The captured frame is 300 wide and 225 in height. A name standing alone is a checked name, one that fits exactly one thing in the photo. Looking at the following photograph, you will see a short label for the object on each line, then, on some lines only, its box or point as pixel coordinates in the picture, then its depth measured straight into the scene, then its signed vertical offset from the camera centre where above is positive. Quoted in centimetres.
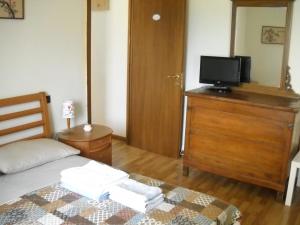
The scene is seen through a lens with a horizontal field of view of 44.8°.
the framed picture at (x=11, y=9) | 273 +28
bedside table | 304 -78
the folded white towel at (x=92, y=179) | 216 -80
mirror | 345 +13
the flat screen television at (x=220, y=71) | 364 -20
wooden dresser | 317 -76
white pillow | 248 -76
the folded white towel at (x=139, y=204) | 203 -87
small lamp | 325 -55
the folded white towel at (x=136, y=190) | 206 -82
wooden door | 405 -28
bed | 195 -88
